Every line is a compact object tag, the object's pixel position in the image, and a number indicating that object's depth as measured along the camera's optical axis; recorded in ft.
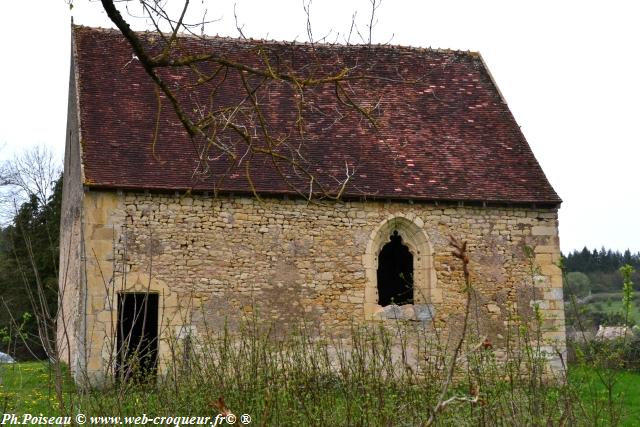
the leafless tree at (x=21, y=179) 105.19
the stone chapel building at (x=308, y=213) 45.65
